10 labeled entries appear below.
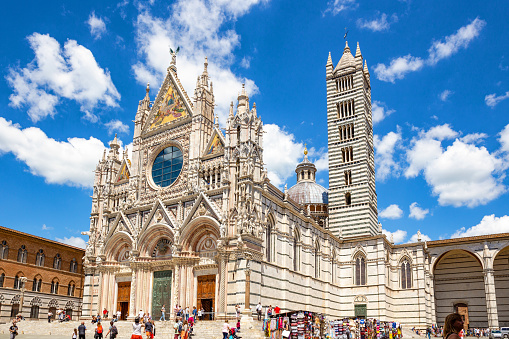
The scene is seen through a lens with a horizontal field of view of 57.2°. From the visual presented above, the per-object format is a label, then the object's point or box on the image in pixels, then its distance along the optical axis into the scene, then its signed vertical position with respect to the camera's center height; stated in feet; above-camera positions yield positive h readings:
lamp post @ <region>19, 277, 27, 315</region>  114.11 -3.83
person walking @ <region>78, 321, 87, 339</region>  71.36 -7.42
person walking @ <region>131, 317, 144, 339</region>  54.42 -5.32
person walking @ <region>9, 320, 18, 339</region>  72.49 -7.68
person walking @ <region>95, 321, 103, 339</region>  69.36 -7.23
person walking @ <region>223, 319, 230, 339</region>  74.93 -7.25
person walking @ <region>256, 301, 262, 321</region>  95.35 -5.11
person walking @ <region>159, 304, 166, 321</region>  103.13 -6.29
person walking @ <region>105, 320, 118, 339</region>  64.49 -6.74
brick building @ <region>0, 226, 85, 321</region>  124.36 +1.38
